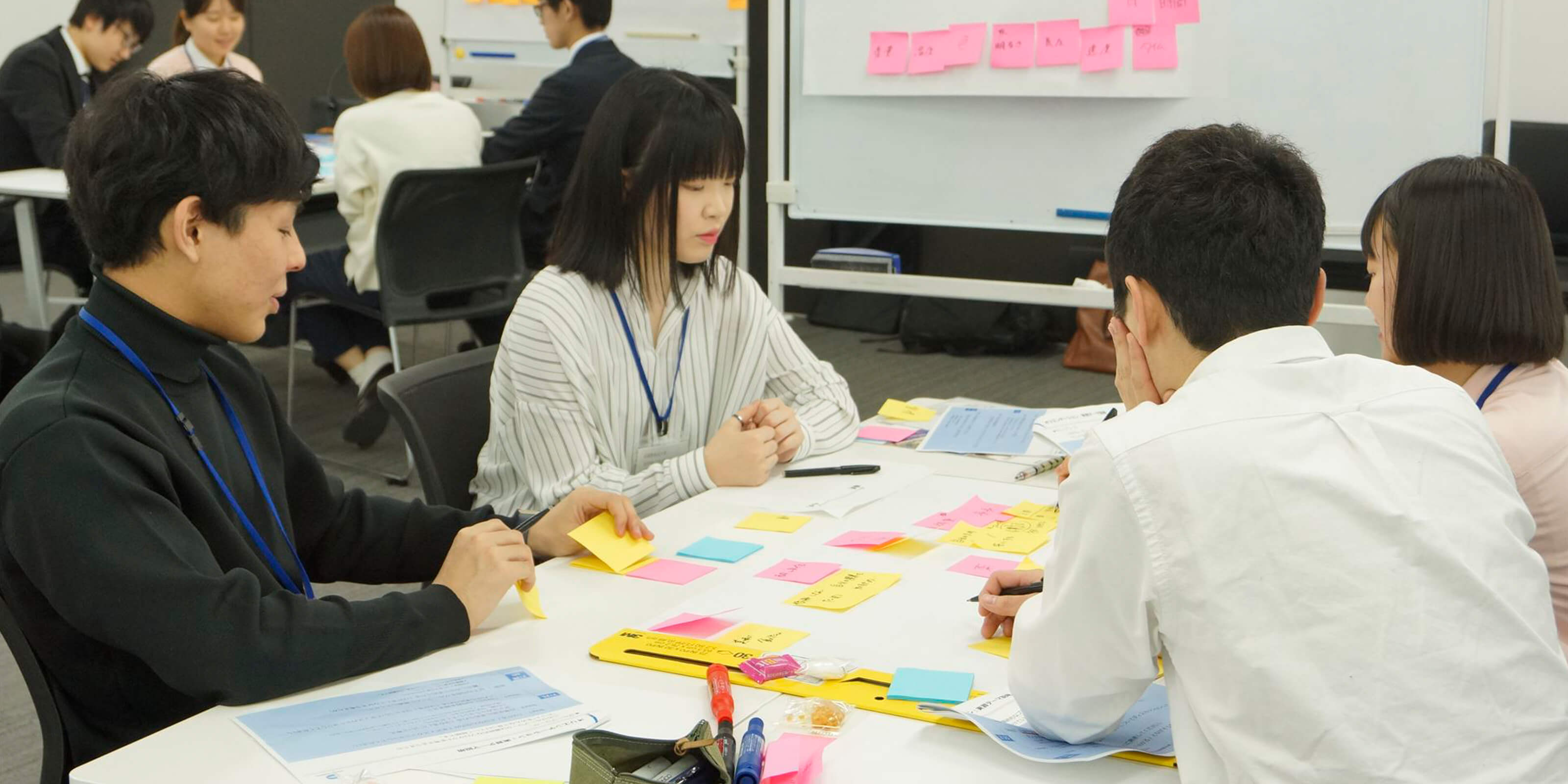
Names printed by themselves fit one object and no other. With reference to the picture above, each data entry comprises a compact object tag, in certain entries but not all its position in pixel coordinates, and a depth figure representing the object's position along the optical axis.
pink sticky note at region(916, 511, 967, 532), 1.82
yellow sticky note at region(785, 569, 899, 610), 1.52
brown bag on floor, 5.31
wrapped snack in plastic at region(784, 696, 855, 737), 1.21
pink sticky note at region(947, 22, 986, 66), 3.35
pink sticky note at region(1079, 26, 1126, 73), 3.20
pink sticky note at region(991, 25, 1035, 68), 3.29
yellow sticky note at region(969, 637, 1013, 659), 1.39
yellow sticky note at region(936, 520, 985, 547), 1.75
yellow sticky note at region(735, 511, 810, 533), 1.81
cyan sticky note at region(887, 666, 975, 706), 1.26
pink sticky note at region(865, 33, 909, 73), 3.46
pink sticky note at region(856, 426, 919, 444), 2.30
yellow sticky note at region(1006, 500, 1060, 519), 1.85
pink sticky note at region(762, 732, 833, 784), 1.11
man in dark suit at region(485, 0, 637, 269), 4.22
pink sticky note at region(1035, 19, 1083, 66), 3.24
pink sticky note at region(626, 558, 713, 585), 1.62
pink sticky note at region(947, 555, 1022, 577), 1.63
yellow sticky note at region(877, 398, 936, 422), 2.43
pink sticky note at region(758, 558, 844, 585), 1.60
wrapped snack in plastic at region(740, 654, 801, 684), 1.30
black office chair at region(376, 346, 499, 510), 1.95
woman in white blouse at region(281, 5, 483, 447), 4.05
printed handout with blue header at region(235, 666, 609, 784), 1.14
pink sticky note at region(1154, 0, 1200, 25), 3.13
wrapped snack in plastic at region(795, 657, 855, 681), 1.31
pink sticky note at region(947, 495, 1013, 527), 1.84
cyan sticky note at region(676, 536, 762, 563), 1.69
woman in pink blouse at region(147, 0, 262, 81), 4.89
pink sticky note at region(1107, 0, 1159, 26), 3.15
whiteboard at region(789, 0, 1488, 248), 2.99
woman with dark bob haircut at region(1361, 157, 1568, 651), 1.62
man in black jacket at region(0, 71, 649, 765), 1.22
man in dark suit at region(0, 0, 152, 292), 4.66
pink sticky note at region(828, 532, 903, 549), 1.73
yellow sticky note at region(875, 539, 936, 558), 1.71
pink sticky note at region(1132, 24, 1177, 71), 3.15
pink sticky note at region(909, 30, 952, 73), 3.40
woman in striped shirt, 2.03
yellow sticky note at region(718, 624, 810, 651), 1.40
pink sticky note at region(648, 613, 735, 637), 1.44
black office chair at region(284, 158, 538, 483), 3.81
